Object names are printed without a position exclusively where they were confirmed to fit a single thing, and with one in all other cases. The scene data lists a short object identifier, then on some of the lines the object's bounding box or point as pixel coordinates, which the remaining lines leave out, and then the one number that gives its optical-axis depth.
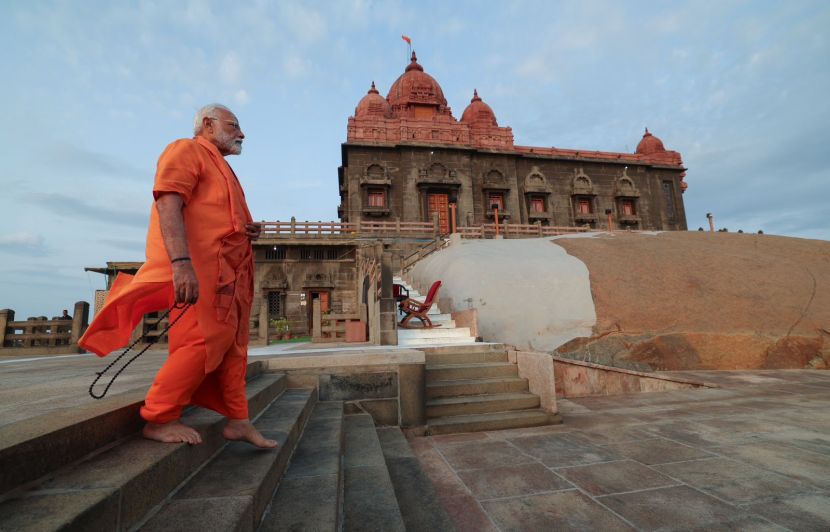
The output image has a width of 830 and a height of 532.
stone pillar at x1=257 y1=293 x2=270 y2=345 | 8.50
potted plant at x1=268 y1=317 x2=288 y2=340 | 14.70
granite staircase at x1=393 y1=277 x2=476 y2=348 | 6.14
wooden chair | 7.27
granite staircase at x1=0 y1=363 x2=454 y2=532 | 1.04
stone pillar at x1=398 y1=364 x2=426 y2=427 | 3.66
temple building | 21.95
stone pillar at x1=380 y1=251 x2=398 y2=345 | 5.93
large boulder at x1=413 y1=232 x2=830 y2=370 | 8.01
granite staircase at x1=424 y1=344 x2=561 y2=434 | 3.79
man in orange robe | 1.62
